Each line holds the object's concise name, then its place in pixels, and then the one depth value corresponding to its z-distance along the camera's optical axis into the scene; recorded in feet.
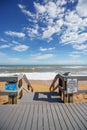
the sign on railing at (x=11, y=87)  8.84
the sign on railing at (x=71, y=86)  9.14
